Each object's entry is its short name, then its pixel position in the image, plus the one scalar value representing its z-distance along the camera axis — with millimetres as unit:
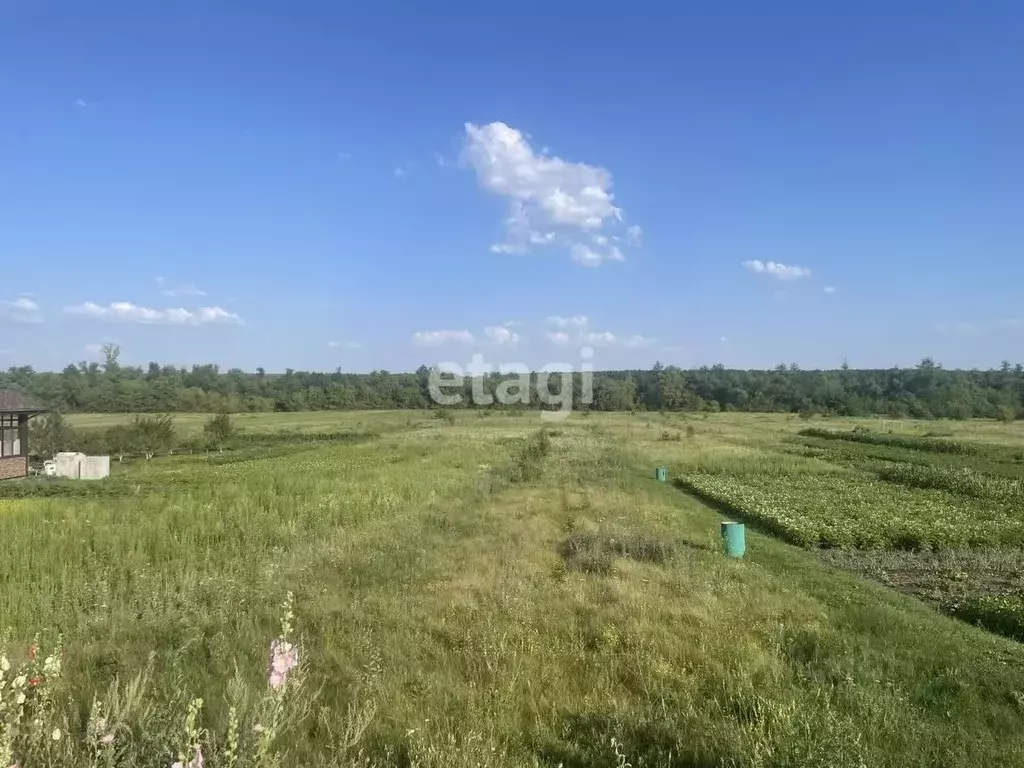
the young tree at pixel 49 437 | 40031
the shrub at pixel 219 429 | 49812
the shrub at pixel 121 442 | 43219
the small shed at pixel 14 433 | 27031
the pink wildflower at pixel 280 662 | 2854
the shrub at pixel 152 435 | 43062
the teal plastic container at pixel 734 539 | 11438
